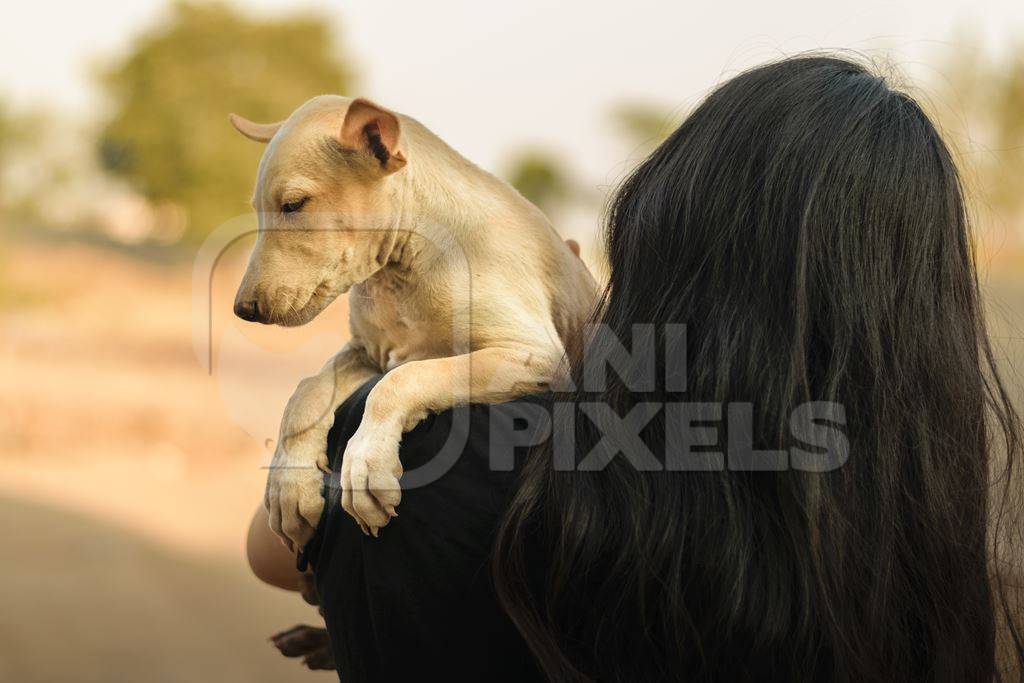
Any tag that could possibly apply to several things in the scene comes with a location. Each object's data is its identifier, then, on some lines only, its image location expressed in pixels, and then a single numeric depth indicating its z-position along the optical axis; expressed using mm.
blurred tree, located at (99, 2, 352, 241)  16109
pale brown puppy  1572
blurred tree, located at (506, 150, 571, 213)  26047
